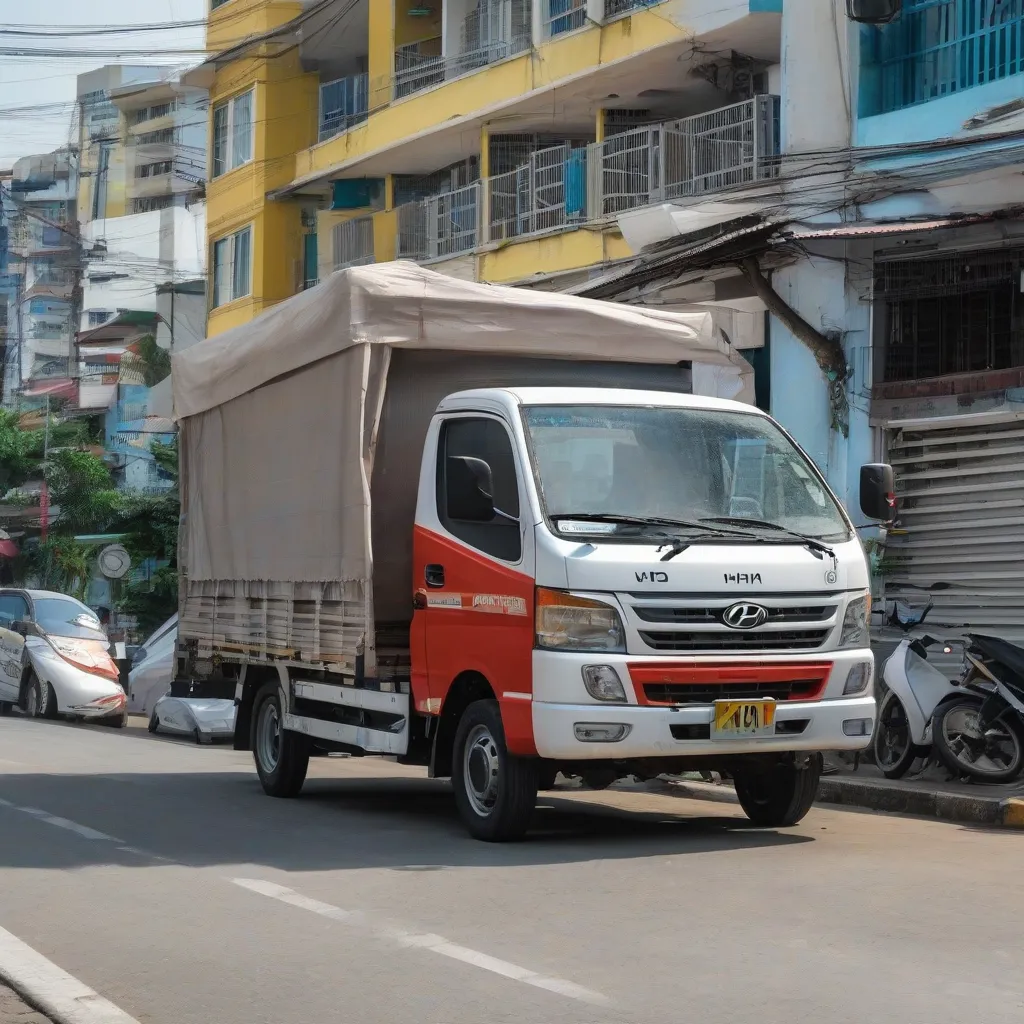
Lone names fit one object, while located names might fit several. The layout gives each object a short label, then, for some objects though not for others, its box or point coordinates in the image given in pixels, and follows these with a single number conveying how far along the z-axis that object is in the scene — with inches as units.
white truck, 333.7
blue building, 621.9
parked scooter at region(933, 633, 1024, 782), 456.8
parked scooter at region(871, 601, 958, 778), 486.6
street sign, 1117.1
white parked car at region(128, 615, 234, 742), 783.1
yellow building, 820.0
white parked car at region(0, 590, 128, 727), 921.5
